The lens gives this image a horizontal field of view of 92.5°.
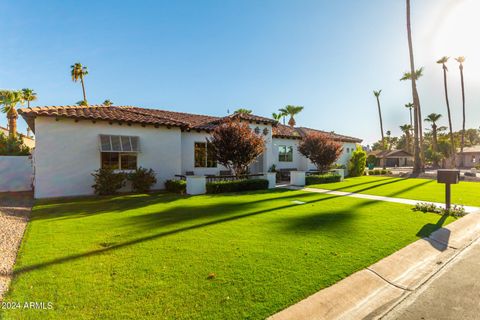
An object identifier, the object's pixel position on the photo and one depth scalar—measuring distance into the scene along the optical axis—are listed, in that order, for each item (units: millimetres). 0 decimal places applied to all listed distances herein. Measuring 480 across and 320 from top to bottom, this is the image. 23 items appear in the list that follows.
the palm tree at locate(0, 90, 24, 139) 32094
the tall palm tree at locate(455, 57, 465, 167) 45000
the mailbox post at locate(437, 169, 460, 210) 9164
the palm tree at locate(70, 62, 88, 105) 37031
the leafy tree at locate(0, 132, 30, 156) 24825
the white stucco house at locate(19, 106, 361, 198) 12922
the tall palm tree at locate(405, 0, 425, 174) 26728
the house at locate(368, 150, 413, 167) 56969
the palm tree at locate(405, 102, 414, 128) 62112
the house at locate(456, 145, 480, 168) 52712
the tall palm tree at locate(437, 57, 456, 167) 43000
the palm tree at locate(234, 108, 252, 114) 42194
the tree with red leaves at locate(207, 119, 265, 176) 14727
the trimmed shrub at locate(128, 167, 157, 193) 14375
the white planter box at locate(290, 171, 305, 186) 18703
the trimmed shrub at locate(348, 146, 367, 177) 28172
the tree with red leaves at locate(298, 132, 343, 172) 21125
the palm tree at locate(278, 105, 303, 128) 42344
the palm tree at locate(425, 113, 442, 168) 48719
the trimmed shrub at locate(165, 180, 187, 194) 14188
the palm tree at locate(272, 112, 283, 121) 43031
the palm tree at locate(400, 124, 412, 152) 62969
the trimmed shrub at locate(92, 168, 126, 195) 13312
